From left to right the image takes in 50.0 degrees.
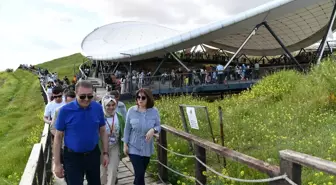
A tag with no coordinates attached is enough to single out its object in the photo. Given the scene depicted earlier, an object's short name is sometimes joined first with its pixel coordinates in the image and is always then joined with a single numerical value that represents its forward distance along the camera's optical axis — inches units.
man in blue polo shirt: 157.6
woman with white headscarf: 204.2
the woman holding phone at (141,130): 192.9
